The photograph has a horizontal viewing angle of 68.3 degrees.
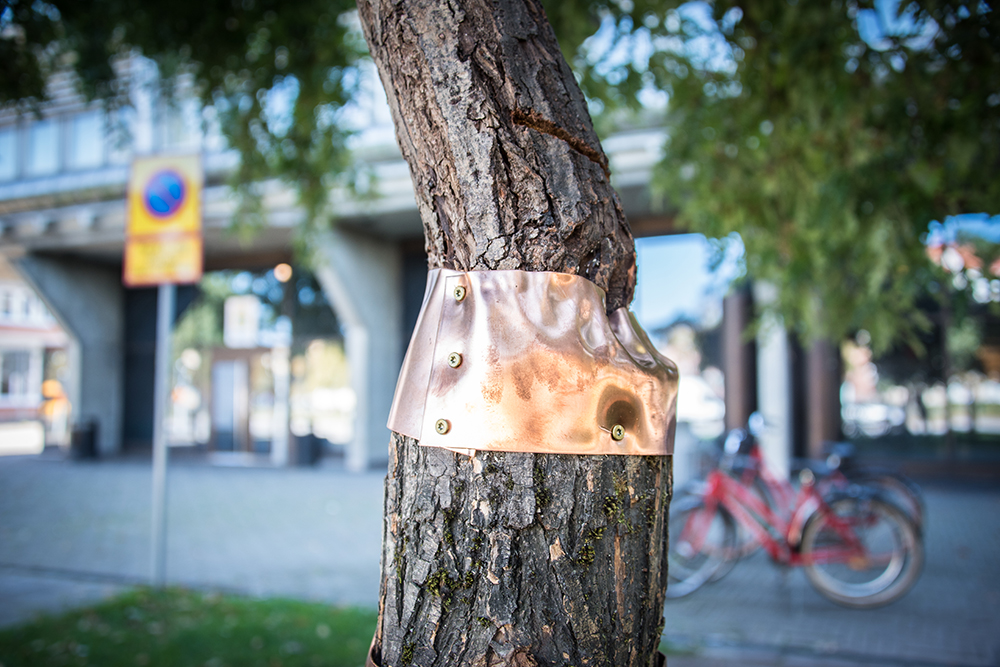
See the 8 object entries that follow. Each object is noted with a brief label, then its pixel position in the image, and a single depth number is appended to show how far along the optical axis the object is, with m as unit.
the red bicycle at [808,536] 5.16
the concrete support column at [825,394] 12.55
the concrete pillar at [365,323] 14.52
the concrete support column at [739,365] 13.02
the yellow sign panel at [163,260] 5.18
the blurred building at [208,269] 14.29
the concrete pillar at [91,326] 17.86
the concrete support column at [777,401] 11.90
